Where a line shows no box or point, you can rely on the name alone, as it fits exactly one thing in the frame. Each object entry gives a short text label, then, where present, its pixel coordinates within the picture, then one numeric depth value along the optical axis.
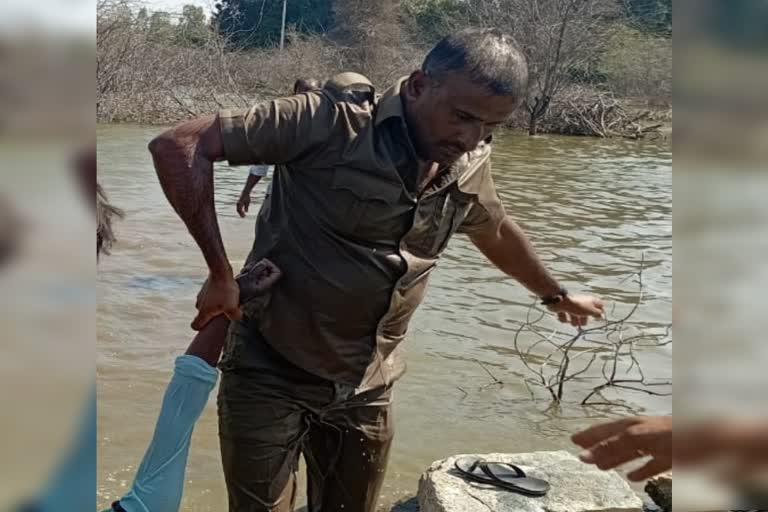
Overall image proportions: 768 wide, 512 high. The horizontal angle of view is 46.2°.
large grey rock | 4.27
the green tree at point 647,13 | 20.48
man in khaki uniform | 2.75
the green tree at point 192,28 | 24.81
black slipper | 4.39
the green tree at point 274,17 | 34.16
